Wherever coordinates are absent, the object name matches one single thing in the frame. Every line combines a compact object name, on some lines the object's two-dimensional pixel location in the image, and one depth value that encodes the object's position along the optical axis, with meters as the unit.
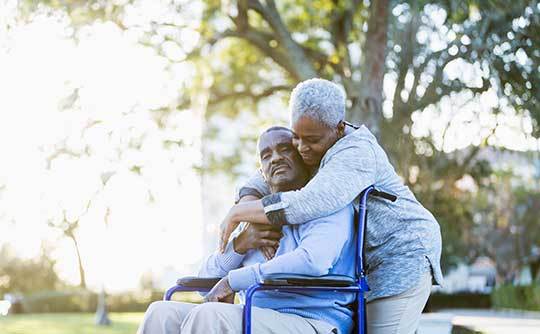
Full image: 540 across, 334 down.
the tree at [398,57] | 9.55
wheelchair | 2.70
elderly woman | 2.89
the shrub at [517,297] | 27.08
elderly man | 2.70
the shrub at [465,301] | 36.03
